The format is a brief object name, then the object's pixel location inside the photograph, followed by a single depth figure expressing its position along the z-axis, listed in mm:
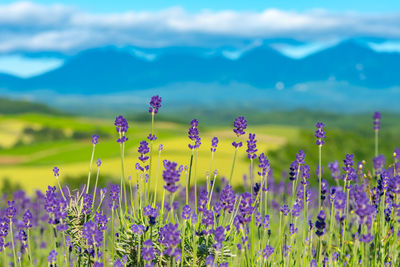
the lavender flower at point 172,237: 4242
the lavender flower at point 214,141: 6748
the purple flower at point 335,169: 7043
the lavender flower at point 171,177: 4130
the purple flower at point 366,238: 5065
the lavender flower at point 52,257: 5205
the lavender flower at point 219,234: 4512
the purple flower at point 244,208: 4793
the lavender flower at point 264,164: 6172
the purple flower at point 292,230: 6070
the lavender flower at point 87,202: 6546
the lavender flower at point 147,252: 4327
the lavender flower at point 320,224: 5391
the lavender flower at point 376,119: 10154
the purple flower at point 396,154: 8416
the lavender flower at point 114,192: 6395
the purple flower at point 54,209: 5016
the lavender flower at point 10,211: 5916
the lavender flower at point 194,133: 6293
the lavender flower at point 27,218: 5762
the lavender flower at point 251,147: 6281
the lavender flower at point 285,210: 6086
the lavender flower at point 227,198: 5129
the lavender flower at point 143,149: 6182
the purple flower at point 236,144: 6516
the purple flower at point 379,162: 9251
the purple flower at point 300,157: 6446
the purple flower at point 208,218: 5461
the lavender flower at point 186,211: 4914
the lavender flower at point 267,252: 5699
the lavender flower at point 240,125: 6240
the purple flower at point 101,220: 5934
